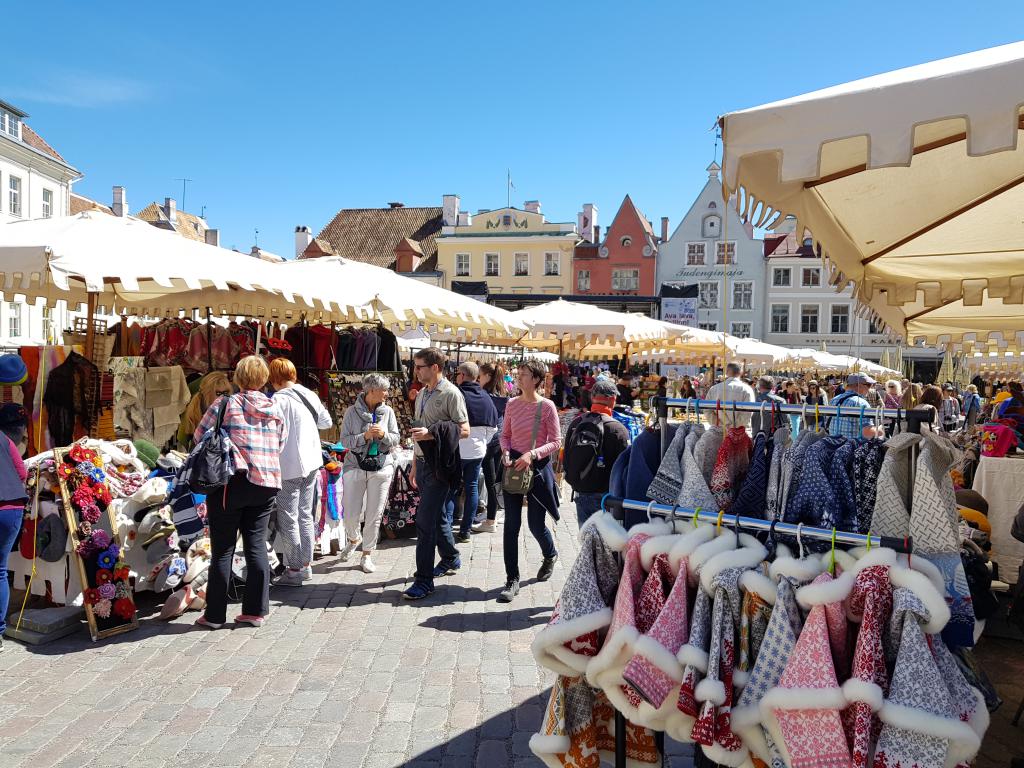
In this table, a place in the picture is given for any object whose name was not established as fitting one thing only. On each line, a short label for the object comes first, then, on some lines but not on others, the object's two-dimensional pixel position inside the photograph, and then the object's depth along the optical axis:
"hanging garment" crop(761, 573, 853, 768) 1.77
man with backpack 4.62
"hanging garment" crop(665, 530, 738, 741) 1.99
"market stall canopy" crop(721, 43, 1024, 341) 1.66
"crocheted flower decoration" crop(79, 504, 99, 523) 4.38
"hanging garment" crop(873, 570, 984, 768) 1.69
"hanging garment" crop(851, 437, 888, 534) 2.15
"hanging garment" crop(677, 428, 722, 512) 2.38
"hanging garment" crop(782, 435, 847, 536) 2.13
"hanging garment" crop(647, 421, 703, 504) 2.50
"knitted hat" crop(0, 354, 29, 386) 4.70
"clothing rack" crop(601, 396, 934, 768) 1.97
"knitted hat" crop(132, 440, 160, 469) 5.19
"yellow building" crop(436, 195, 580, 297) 41.50
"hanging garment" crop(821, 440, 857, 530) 2.12
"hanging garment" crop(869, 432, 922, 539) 2.04
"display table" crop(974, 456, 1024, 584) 5.86
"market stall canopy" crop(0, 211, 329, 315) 4.95
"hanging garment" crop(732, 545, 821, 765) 1.90
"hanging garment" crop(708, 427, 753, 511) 2.42
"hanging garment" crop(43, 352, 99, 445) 6.05
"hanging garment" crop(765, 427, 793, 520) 2.27
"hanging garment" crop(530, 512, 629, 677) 2.22
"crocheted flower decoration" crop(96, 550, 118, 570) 4.39
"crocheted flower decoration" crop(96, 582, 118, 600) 4.31
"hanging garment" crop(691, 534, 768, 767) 1.94
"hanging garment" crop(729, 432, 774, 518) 2.34
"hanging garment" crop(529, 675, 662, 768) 2.34
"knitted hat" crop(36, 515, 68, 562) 4.37
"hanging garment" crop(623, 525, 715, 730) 2.01
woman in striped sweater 5.26
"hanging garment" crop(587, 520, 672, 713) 2.11
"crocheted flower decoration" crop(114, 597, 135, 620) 4.40
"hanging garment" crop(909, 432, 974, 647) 1.93
